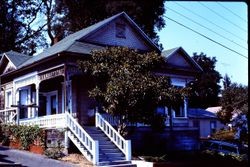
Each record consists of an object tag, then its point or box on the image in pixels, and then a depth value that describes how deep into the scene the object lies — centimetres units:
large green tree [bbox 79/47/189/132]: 1766
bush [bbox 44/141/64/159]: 1814
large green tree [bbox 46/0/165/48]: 4494
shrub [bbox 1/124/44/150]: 2037
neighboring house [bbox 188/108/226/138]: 5353
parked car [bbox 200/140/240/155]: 2604
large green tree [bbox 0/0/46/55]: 5528
